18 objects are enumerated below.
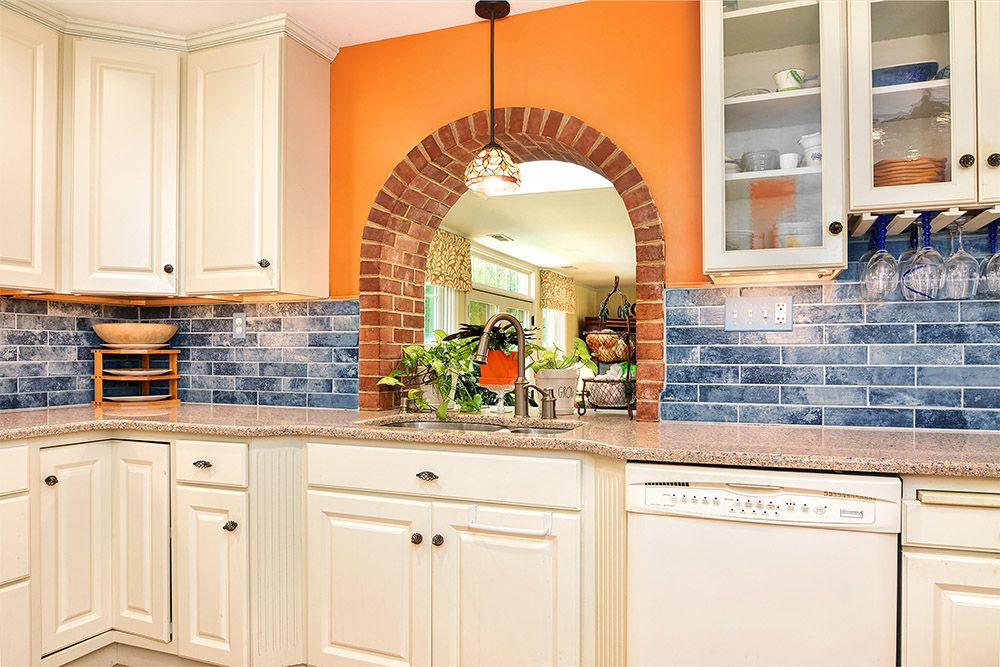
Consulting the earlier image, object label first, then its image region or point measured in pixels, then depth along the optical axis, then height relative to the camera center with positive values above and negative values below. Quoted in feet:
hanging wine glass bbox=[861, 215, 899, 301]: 6.75 +0.71
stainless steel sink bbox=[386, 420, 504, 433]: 8.28 -1.06
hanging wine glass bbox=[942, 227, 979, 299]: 6.56 +0.66
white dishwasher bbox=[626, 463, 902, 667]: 5.18 -1.85
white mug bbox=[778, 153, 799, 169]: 6.44 +1.76
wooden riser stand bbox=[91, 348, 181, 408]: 9.52 -0.54
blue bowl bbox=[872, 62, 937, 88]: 6.06 +2.46
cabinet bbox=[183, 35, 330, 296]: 8.55 +2.28
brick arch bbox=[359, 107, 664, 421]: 7.71 +1.63
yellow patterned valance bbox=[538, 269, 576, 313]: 31.58 +2.51
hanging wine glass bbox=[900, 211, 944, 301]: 6.62 +0.66
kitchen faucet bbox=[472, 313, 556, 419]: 7.96 -0.51
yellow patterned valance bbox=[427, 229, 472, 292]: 20.10 +2.48
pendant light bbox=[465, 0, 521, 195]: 8.05 +2.11
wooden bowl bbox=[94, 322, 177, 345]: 9.50 +0.12
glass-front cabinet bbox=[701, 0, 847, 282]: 6.26 +1.99
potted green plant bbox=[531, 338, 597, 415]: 8.34 -0.37
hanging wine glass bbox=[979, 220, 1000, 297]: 6.54 +0.69
